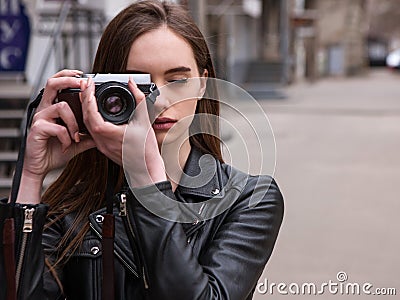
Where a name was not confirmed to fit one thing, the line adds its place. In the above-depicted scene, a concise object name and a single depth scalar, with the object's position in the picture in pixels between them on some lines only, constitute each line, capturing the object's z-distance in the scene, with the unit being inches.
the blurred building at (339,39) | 2996.2
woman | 97.9
